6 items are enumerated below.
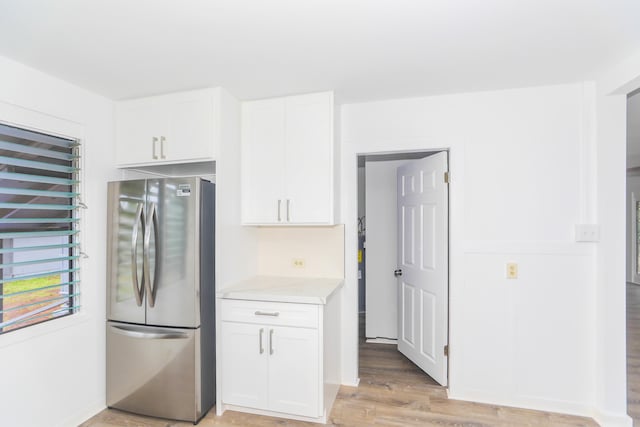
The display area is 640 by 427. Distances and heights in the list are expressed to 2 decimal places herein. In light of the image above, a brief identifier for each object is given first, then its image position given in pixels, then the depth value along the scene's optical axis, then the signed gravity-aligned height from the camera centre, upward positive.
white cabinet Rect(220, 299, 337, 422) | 2.13 -0.98
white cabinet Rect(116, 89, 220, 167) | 2.29 +0.63
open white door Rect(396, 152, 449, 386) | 2.62 -0.45
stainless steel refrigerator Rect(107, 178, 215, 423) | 2.19 -0.56
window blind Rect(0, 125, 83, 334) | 1.87 -0.08
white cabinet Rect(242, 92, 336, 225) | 2.40 +0.40
